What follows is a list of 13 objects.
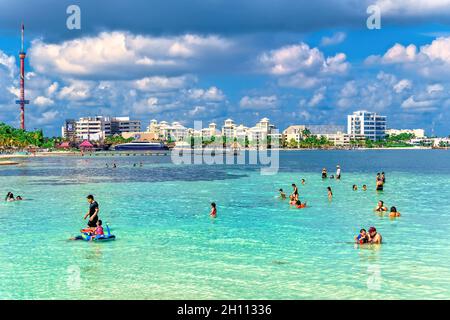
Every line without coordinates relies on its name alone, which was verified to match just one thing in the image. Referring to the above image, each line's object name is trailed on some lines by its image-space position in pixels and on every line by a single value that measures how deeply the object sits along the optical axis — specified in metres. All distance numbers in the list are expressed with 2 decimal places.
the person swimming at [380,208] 40.32
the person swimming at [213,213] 38.43
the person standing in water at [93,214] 27.40
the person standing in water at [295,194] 44.95
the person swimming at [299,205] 43.72
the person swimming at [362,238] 27.00
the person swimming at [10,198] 48.95
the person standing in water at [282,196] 50.17
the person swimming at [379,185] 59.35
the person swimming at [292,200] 45.03
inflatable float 28.03
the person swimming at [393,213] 37.33
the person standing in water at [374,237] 27.19
